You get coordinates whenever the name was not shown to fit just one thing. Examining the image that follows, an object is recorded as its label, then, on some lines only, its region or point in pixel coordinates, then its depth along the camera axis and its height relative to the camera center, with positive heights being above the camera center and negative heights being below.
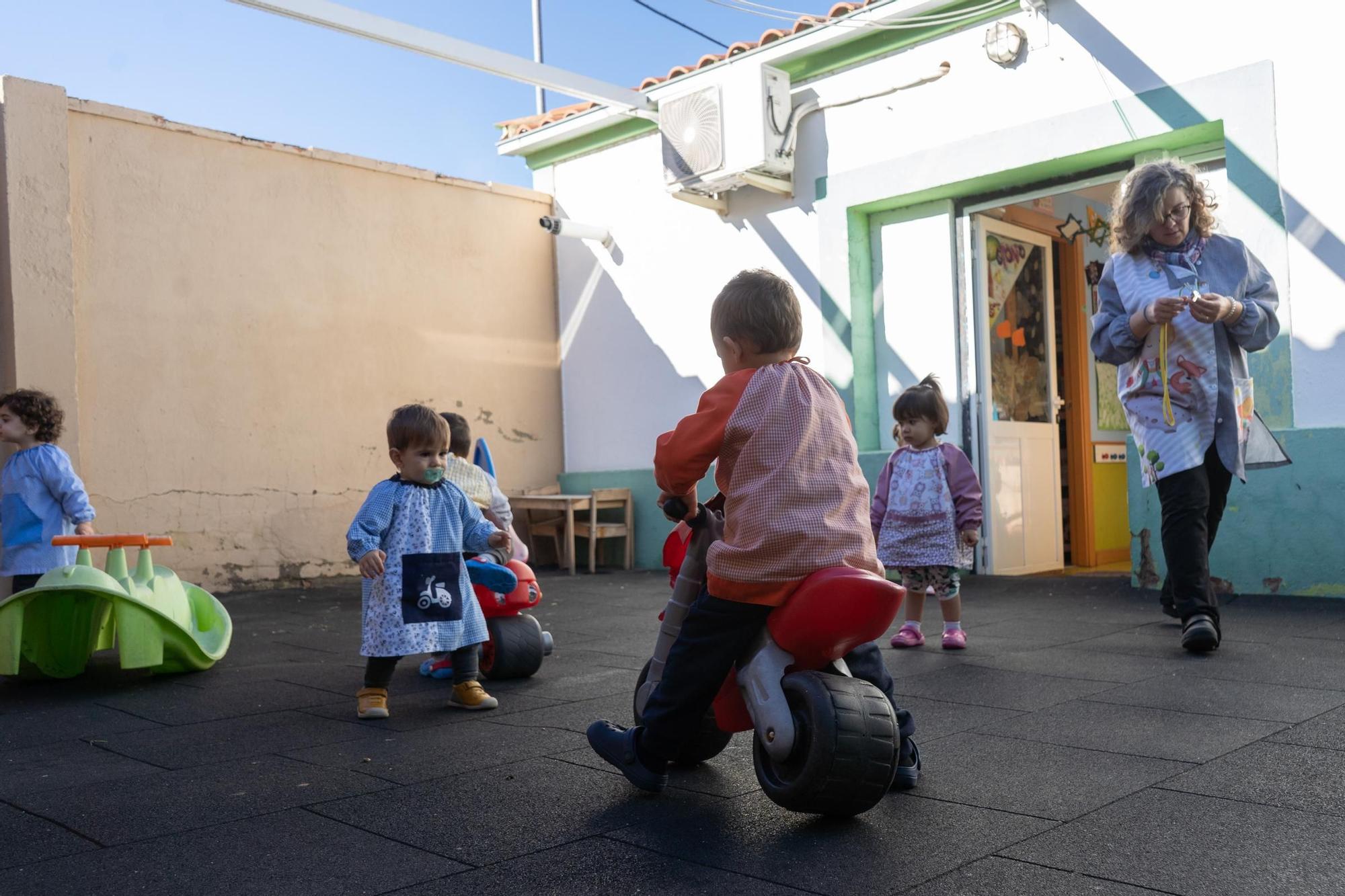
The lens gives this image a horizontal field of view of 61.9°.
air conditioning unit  8.01 +2.32
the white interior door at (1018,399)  7.62 +0.29
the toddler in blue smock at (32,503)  5.07 -0.14
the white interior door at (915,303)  7.64 +0.97
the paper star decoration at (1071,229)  8.60 +1.61
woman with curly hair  4.17 +0.31
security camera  9.37 +1.91
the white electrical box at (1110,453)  8.91 -0.14
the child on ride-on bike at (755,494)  2.43 -0.10
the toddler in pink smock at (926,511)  4.86 -0.30
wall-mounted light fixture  6.90 +2.45
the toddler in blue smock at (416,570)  3.74 -0.38
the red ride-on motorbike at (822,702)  2.26 -0.54
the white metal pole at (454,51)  7.16 +2.86
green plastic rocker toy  4.39 -0.61
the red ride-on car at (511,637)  4.32 -0.70
